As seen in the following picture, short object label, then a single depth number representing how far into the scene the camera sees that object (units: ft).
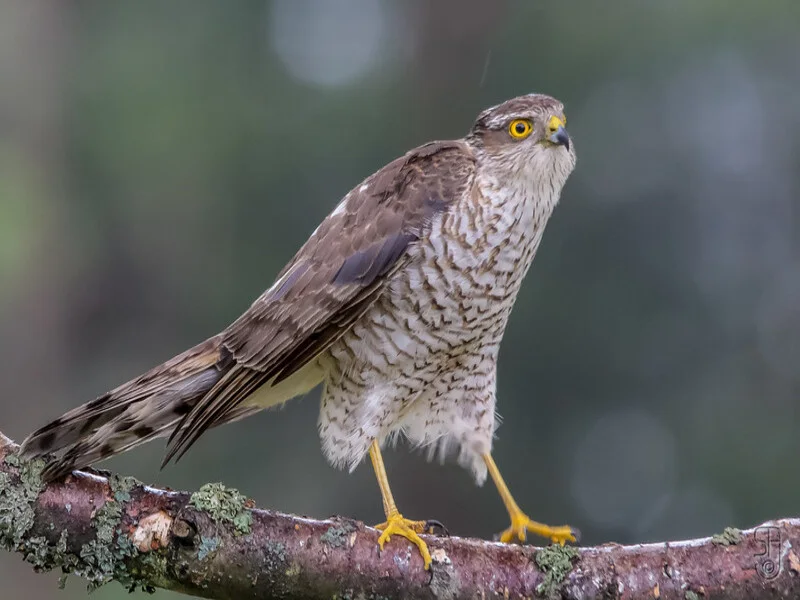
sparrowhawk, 23.12
